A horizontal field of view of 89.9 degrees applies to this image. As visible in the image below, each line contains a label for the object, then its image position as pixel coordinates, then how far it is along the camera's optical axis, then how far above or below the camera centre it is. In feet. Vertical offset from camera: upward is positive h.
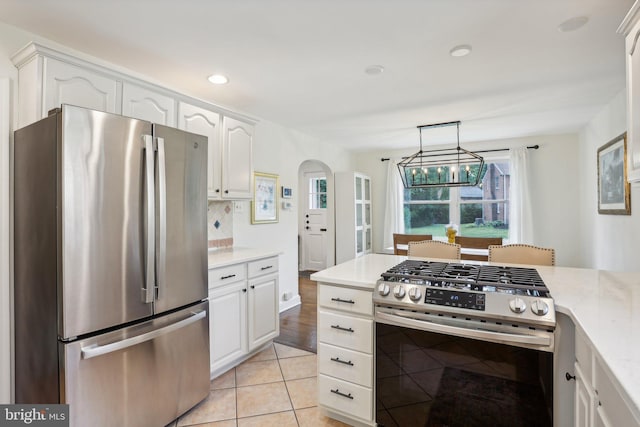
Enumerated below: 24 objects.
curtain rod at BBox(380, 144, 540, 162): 15.50 +3.33
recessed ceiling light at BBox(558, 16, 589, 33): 5.90 +3.60
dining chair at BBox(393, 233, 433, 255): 13.32 -1.02
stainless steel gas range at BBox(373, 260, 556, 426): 4.47 -2.02
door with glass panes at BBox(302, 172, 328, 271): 20.85 -0.42
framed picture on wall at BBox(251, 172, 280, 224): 11.85 +0.77
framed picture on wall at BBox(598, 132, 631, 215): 9.32 +1.13
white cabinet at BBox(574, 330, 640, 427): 2.79 -1.84
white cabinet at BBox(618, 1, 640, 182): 4.46 +1.85
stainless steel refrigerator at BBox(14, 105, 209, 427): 4.87 -0.78
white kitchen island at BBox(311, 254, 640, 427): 2.81 -1.30
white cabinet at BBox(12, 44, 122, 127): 5.62 +2.54
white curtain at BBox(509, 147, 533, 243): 15.56 +0.80
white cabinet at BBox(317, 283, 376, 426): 5.80 -2.56
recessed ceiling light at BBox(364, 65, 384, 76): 7.85 +3.68
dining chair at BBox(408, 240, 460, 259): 8.88 -0.96
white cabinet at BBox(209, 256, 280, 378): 7.72 -2.44
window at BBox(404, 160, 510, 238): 16.89 +0.49
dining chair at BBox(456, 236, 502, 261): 12.66 -1.16
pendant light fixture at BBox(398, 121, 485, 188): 17.21 +2.82
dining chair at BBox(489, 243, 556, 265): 7.88 -1.01
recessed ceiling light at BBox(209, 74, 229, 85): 8.32 +3.72
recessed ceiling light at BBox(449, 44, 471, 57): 6.87 +3.64
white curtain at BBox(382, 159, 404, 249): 18.78 +0.74
